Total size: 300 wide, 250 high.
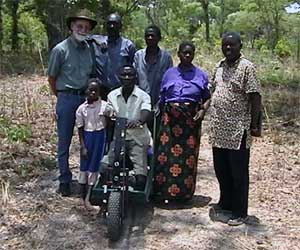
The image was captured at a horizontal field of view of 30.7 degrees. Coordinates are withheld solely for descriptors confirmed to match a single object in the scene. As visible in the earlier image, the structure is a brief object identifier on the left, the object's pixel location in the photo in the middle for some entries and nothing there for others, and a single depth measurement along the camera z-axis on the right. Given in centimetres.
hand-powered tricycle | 426
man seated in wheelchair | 465
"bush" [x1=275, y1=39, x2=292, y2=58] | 1649
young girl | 485
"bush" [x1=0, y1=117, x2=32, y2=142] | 696
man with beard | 499
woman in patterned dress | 478
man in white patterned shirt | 440
